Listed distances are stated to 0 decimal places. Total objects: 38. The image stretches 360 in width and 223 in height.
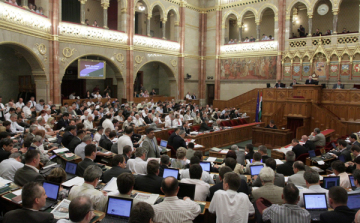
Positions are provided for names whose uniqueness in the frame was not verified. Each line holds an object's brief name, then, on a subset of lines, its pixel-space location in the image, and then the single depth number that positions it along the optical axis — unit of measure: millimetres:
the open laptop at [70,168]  5008
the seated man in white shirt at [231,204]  3430
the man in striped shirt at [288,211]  3260
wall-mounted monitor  15734
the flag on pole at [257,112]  15577
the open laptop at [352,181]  4997
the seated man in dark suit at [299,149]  8109
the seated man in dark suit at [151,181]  4270
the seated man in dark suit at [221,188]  4128
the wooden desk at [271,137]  12297
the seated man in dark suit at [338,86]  15605
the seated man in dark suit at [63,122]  9680
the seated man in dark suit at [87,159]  4902
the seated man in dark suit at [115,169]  4645
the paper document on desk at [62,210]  3355
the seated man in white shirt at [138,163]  5336
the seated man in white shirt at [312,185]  4045
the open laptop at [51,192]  3811
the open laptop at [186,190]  3940
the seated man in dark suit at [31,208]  2877
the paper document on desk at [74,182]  4298
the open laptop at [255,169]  5414
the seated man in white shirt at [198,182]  4164
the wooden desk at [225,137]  11232
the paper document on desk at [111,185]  4102
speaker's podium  14972
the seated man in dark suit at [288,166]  5898
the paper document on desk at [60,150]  6171
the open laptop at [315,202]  3812
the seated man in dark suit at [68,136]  7070
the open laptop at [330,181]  4875
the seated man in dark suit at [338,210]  3271
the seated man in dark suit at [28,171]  4277
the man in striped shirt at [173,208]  3254
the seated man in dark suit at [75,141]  6609
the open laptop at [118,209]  3333
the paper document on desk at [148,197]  3779
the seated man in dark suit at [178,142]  8477
